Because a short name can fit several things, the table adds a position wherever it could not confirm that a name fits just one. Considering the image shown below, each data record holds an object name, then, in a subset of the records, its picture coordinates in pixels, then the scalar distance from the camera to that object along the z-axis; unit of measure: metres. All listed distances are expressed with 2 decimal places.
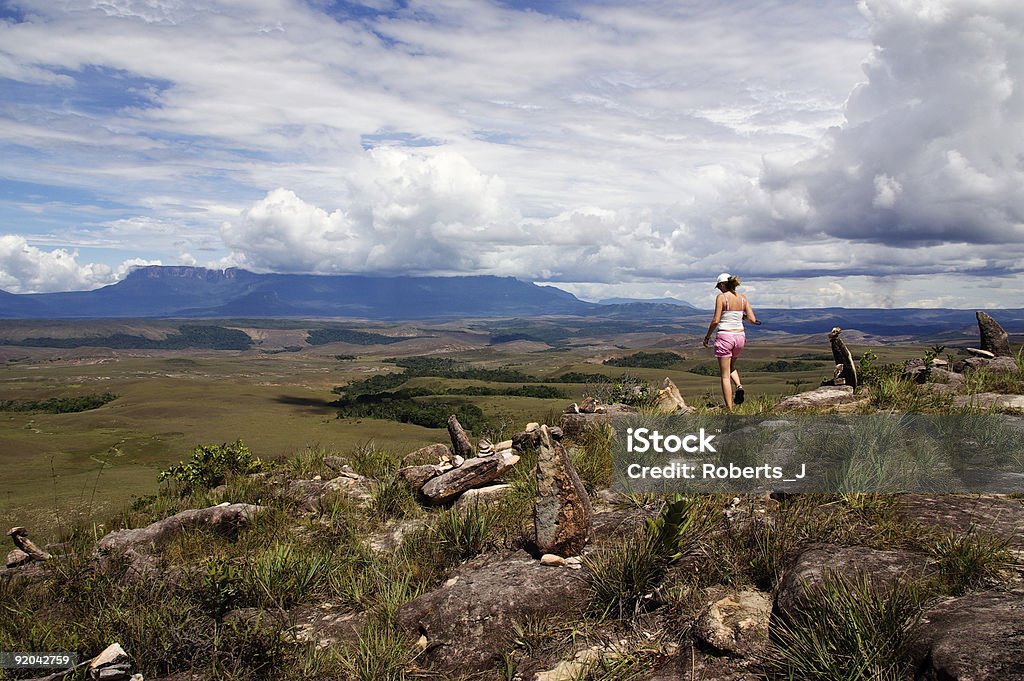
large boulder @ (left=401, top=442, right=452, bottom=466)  14.57
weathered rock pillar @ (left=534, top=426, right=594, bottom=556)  7.31
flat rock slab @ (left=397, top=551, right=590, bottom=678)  6.29
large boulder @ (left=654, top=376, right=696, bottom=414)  13.22
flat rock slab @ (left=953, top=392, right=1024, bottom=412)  10.36
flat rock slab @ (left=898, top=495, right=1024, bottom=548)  6.23
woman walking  12.29
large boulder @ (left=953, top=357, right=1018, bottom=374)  15.05
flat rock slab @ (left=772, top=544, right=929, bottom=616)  5.33
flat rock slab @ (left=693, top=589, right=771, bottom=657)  5.35
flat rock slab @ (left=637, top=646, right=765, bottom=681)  5.12
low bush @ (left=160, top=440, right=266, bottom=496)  14.78
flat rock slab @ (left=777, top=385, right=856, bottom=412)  12.51
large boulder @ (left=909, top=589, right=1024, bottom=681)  4.04
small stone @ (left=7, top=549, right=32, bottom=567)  9.94
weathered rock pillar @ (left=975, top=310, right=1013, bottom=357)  17.86
